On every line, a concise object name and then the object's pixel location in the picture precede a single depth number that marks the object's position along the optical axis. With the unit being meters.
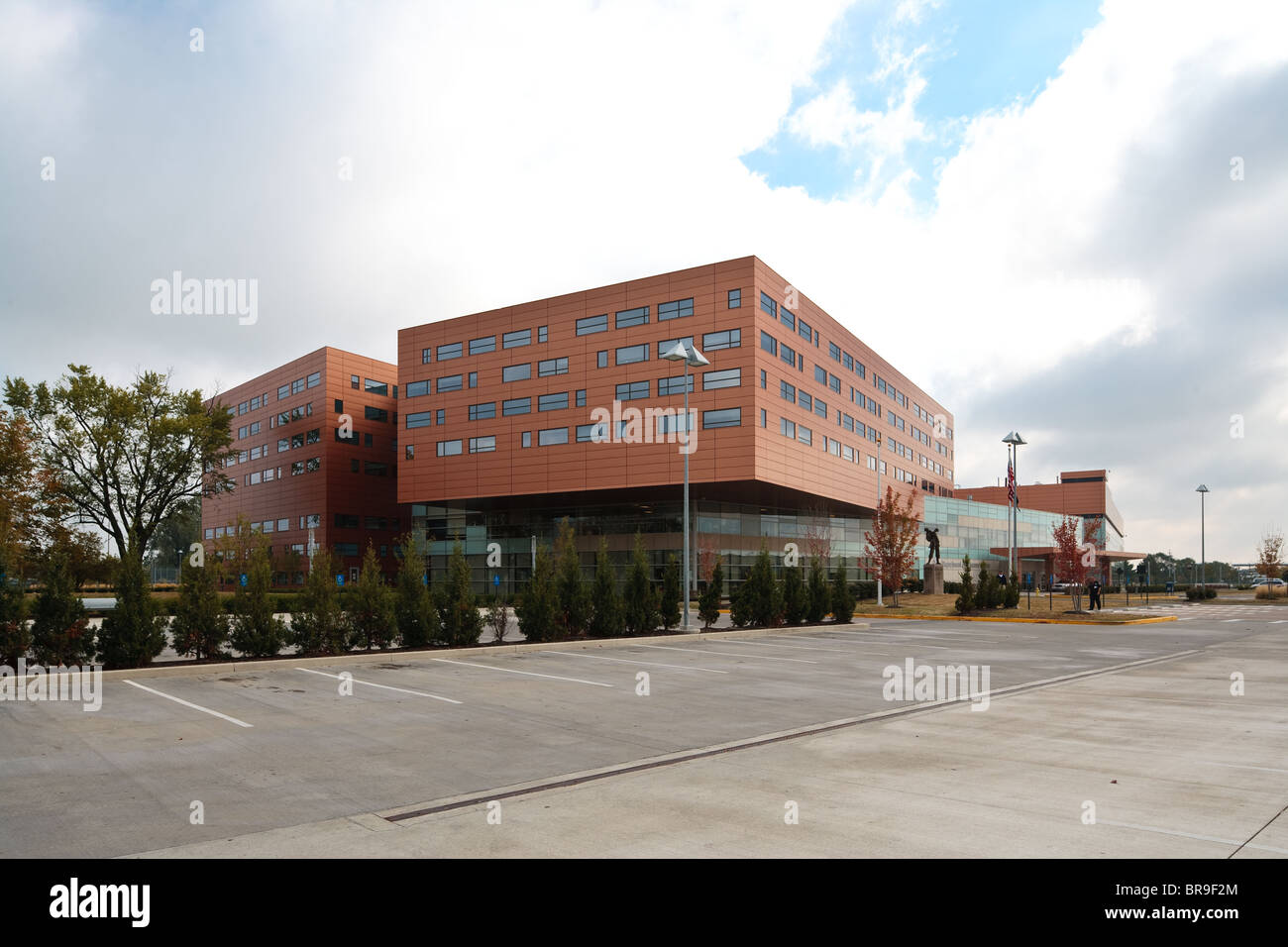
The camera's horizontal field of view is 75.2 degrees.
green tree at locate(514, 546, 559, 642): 24.33
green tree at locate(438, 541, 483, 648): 21.98
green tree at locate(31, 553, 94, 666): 15.65
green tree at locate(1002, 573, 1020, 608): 46.56
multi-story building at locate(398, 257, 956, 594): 49.69
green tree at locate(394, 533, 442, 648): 21.22
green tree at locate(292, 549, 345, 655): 19.34
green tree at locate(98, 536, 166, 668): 16.16
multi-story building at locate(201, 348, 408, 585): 75.62
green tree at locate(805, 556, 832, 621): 35.59
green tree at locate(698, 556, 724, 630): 31.50
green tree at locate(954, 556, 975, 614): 43.53
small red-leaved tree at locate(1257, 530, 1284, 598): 70.81
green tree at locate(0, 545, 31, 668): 15.41
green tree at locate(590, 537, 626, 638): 26.27
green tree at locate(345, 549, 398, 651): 20.52
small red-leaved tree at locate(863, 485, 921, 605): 49.38
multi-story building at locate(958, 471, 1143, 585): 98.69
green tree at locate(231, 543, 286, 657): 18.31
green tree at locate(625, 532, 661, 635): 27.95
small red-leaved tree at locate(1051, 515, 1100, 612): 42.97
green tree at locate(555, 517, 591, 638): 25.66
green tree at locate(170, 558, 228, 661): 17.42
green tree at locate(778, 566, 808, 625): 34.50
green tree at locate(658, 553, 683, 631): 29.00
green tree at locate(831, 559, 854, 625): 36.50
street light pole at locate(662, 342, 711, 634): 27.72
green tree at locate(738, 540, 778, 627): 32.62
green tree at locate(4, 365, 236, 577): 51.47
